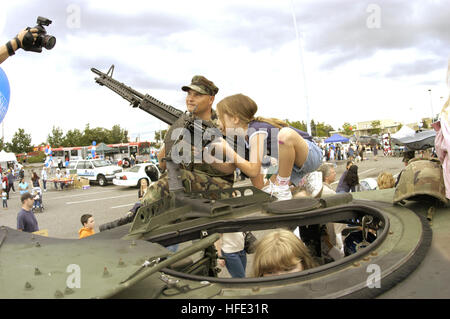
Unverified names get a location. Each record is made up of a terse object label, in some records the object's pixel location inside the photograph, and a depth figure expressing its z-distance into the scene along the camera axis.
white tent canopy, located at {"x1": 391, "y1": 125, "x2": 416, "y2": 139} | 14.20
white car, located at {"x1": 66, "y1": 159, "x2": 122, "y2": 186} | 21.98
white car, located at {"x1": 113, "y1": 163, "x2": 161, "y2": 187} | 18.28
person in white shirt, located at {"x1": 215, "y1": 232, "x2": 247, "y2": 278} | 3.19
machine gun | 2.33
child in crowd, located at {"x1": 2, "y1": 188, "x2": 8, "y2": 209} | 14.93
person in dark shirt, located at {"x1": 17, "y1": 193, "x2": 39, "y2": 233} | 6.47
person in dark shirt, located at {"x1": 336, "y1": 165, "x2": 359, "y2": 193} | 7.91
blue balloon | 5.37
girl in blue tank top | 2.65
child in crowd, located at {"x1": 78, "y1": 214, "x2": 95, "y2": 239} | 5.39
